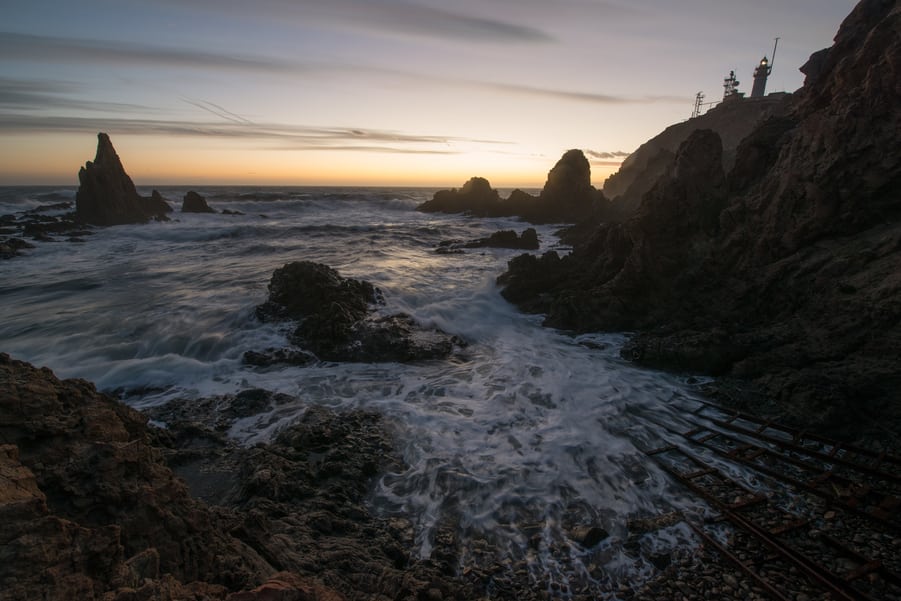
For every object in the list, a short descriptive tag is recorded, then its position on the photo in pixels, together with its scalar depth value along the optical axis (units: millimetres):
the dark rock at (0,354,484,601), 2238
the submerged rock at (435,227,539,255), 26375
